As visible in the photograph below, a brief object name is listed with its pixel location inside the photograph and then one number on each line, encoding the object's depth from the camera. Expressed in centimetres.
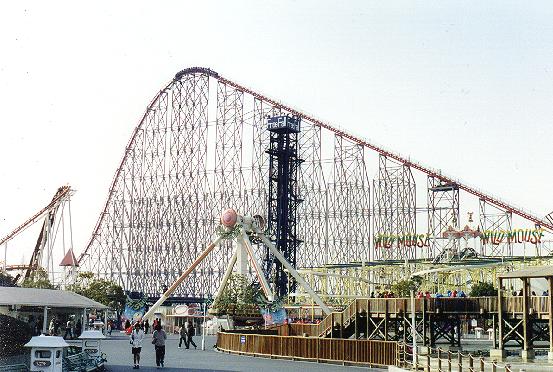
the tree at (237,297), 3947
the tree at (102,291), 5250
